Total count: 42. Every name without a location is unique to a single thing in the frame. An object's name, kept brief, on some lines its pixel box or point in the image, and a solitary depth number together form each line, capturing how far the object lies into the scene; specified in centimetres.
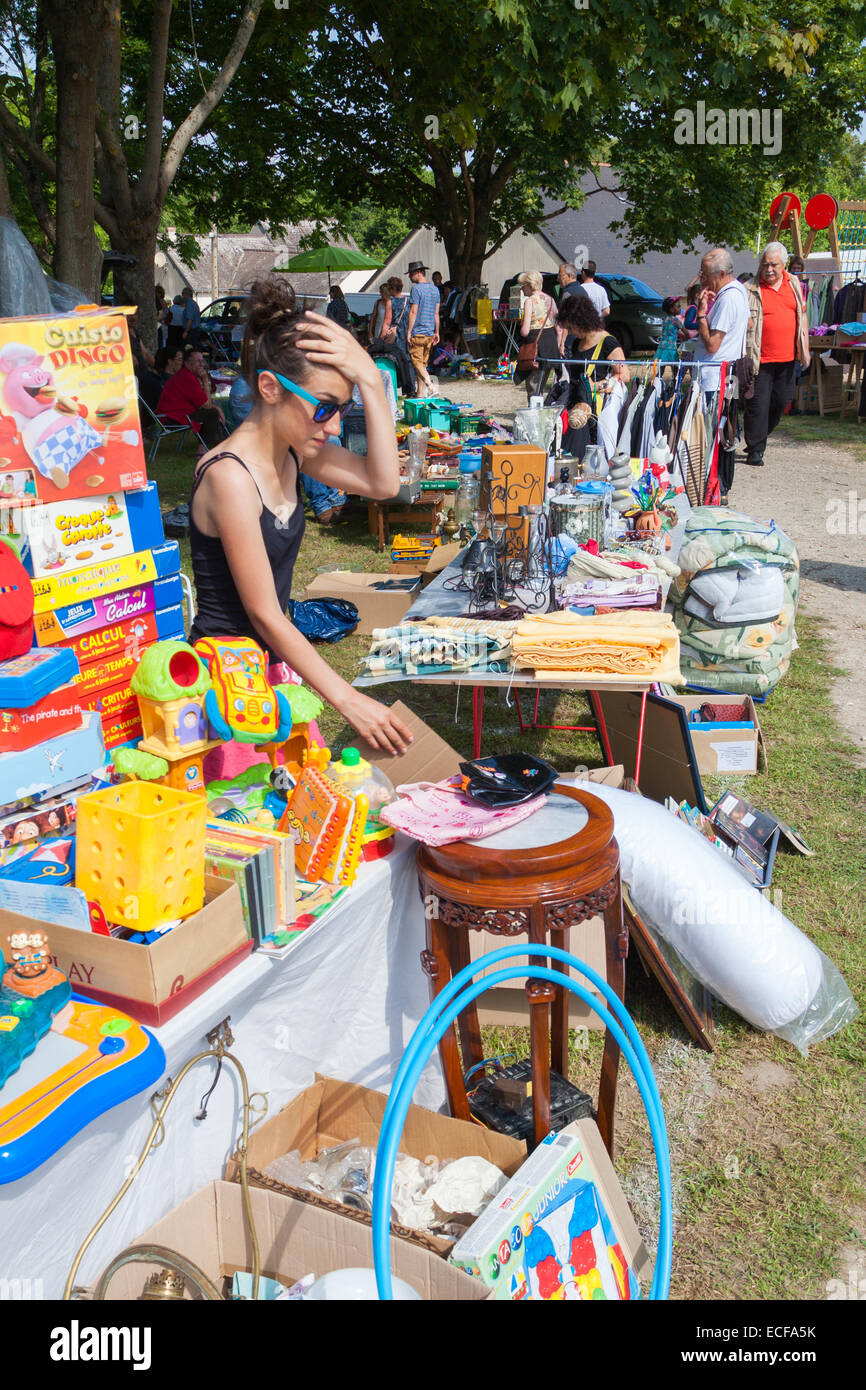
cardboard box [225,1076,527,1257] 209
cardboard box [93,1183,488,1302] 172
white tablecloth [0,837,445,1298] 156
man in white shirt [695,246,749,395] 830
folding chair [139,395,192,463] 1133
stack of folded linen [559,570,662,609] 379
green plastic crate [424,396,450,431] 974
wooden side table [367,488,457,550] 849
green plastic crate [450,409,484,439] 991
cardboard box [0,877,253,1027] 168
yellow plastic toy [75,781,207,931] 172
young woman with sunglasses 224
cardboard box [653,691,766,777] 455
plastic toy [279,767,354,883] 213
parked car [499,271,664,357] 2262
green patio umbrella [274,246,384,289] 2367
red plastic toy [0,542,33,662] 196
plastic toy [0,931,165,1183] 142
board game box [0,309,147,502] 208
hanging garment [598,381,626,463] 680
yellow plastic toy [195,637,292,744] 208
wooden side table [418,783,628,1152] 208
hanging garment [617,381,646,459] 681
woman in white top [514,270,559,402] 1335
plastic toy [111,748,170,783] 197
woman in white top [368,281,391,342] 1473
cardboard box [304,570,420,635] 649
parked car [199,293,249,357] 2002
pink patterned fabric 219
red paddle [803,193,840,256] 1464
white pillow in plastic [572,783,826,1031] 278
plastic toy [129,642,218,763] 201
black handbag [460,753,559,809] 232
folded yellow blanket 334
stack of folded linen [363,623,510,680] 351
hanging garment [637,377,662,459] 683
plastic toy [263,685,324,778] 220
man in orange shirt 982
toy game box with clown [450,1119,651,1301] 171
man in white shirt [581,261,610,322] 1333
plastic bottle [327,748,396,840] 231
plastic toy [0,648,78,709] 188
